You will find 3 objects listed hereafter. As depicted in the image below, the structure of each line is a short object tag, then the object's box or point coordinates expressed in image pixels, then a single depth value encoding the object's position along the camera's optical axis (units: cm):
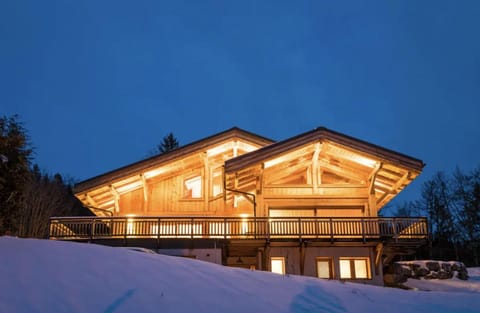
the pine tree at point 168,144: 6538
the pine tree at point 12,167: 1505
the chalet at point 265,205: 2370
